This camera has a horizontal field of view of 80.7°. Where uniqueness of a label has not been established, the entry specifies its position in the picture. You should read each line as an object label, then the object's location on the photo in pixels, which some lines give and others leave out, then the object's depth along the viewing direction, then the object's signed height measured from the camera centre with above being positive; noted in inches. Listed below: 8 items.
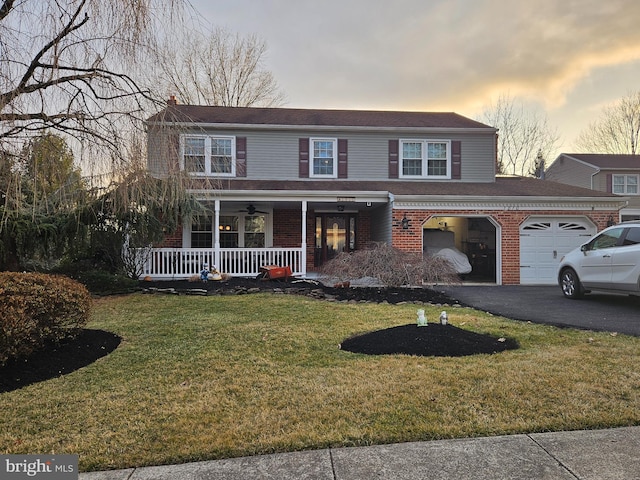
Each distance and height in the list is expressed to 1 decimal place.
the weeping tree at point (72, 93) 191.3 +82.1
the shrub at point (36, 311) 153.3 -30.4
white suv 289.0 -15.7
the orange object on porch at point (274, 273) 435.8 -33.0
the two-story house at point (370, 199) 461.7 +57.0
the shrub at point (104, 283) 367.6 -38.6
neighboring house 824.3 +156.4
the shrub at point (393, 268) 358.3 -22.0
